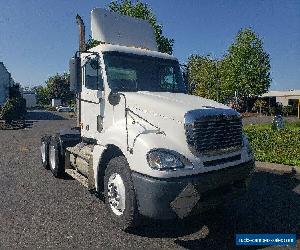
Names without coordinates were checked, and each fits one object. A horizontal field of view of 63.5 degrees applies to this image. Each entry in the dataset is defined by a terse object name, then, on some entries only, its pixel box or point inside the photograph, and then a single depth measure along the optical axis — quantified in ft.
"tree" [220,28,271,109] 120.54
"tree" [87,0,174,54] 70.90
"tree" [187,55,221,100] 138.08
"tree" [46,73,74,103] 266.40
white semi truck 11.58
